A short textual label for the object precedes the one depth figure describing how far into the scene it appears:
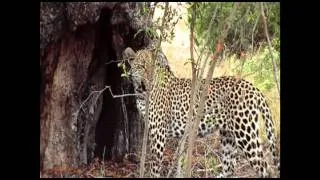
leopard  6.79
